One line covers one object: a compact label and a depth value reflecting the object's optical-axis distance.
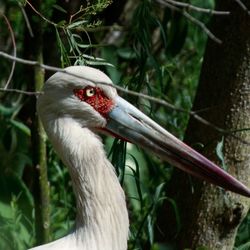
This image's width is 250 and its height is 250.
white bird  8.15
